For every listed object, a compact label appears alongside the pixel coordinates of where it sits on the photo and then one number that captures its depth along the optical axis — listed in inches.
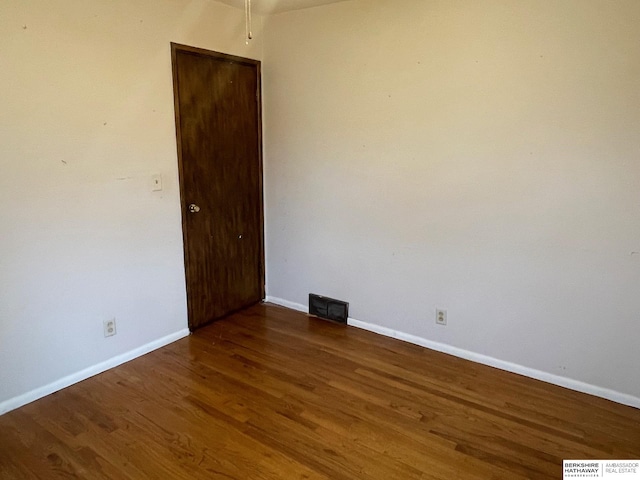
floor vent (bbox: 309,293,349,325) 137.1
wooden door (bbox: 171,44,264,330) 121.3
